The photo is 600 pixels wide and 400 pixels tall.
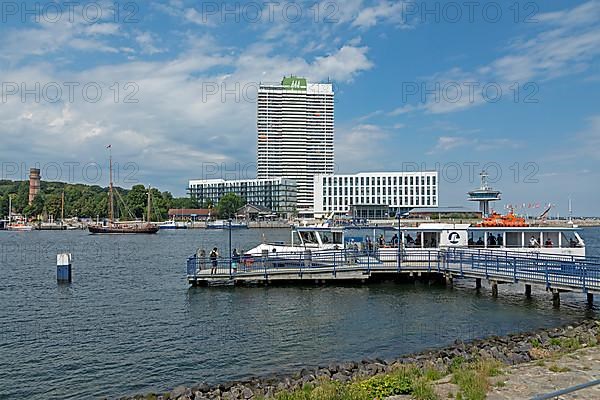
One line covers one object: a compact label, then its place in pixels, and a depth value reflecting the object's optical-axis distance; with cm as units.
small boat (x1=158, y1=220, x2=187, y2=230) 17738
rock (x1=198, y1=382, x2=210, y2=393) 1595
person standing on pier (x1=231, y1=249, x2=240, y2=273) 3512
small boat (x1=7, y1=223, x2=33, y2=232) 18590
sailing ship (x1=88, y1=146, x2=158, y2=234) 14588
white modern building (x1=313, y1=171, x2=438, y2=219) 17725
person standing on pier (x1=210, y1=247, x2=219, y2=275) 3509
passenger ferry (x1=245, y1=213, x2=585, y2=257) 3591
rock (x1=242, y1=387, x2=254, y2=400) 1463
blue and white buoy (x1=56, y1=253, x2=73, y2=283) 4033
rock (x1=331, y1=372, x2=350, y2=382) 1556
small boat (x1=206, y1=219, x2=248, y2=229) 17198
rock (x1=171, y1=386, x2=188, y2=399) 1548
